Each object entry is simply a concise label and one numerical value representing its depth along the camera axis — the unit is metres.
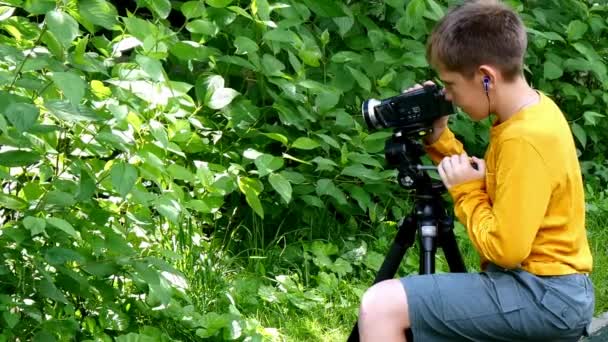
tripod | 2.89
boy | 2.66
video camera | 2.89
